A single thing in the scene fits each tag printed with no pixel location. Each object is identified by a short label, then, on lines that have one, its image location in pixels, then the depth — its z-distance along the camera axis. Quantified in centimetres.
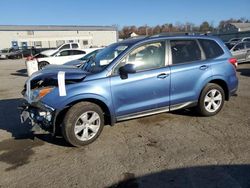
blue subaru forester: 338
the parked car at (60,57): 1244
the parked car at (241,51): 1153
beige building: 3702
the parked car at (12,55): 2924
